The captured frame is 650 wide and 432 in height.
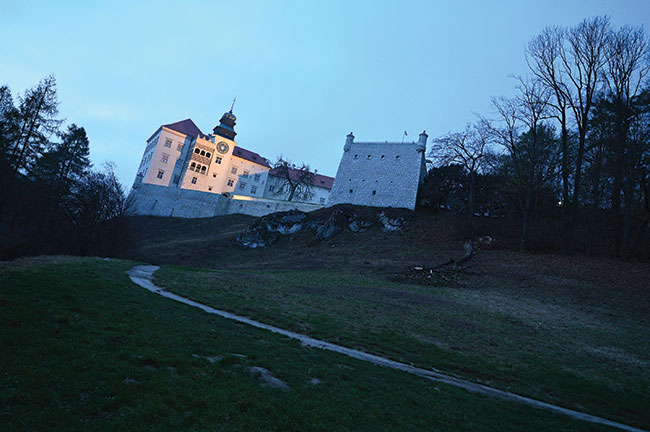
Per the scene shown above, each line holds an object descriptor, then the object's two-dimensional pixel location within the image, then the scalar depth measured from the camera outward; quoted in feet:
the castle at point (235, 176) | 171.73
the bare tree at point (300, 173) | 236.38
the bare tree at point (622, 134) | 91.61
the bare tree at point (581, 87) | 102.68
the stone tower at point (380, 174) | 167.43
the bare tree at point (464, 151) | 135.64
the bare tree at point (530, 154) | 110.01
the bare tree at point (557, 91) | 110.43
